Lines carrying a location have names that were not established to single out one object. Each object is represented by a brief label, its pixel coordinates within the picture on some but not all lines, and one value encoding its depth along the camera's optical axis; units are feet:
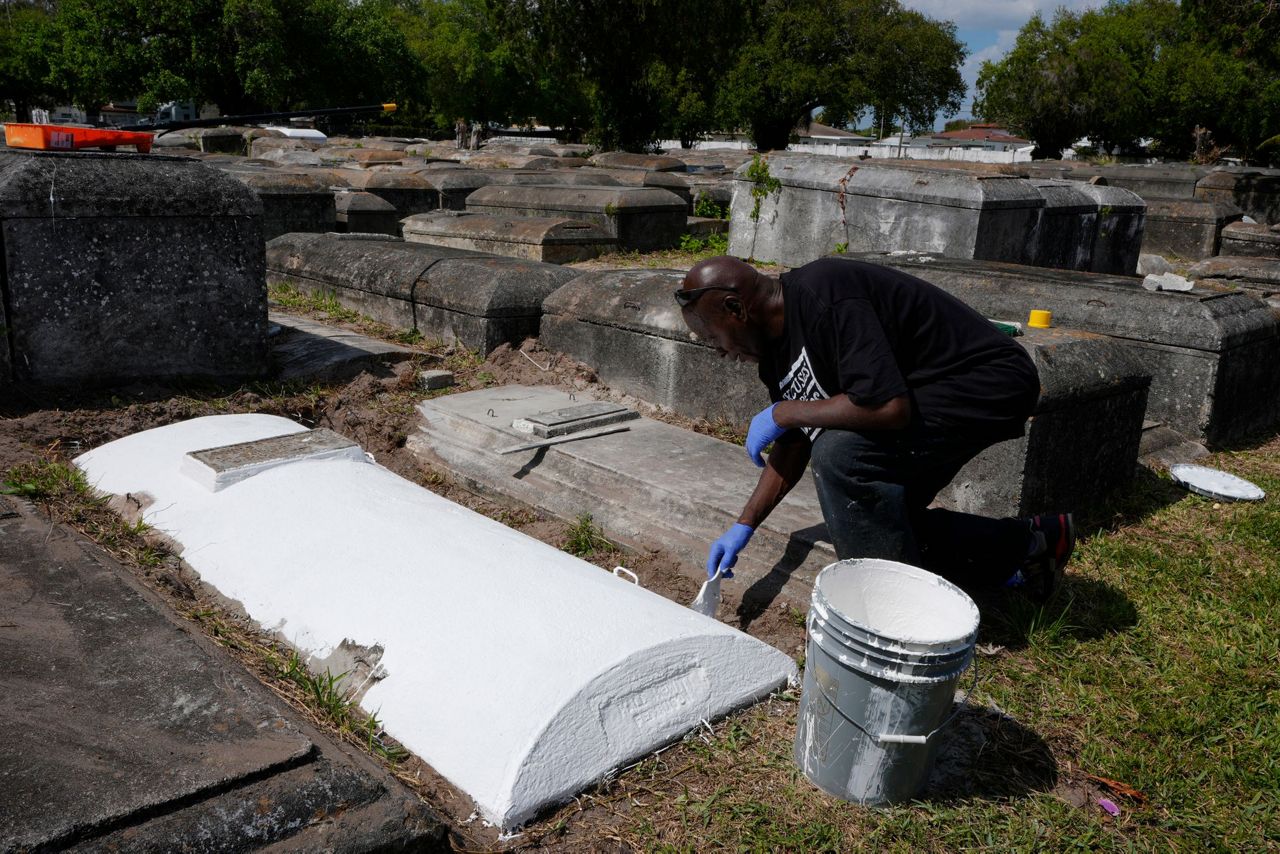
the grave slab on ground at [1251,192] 46.06
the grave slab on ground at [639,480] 10.93
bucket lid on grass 13.94
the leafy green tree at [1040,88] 112.88
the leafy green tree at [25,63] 131.03
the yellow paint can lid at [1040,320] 13.73
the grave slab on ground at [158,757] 5.55
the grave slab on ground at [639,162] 53.16
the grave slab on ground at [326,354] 17.16
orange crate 14.52
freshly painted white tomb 7.40
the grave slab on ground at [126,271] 14.06
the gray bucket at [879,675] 6.93
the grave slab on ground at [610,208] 33.40
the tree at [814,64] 110.73
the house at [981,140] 174.27
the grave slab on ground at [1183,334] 15.55
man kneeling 8.25
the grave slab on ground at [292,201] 29.45
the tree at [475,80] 163.20
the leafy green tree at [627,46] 75.72
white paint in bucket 7.72
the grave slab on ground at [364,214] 33.12
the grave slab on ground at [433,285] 18.33
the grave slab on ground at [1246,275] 23.73
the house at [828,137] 178.68
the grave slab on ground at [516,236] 29.73
